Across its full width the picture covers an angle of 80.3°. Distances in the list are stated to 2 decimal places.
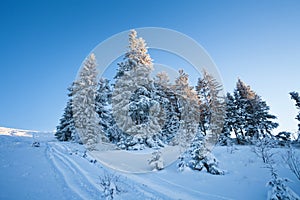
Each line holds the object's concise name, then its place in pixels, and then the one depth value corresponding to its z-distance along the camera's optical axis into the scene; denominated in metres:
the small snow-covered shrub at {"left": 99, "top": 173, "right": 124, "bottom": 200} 5.62
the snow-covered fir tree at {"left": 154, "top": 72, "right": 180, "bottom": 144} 24.28
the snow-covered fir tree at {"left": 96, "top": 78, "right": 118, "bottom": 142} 23.90
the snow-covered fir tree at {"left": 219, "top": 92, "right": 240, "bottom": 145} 26.95
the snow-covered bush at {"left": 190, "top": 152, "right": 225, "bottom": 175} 10.09
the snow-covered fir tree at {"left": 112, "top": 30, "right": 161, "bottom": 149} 18.25
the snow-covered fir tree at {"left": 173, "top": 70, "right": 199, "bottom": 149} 25.08
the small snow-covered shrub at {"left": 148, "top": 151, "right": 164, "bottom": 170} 11.25
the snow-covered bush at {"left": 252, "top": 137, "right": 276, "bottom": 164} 11.05
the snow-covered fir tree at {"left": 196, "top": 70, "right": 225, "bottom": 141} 26.17
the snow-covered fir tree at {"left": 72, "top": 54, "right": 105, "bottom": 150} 21.27
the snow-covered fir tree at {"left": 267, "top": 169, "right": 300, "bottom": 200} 6.04
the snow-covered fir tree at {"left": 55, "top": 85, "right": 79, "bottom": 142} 26.98
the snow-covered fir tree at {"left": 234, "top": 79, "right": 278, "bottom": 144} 26.44
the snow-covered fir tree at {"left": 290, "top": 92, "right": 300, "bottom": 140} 21.67
